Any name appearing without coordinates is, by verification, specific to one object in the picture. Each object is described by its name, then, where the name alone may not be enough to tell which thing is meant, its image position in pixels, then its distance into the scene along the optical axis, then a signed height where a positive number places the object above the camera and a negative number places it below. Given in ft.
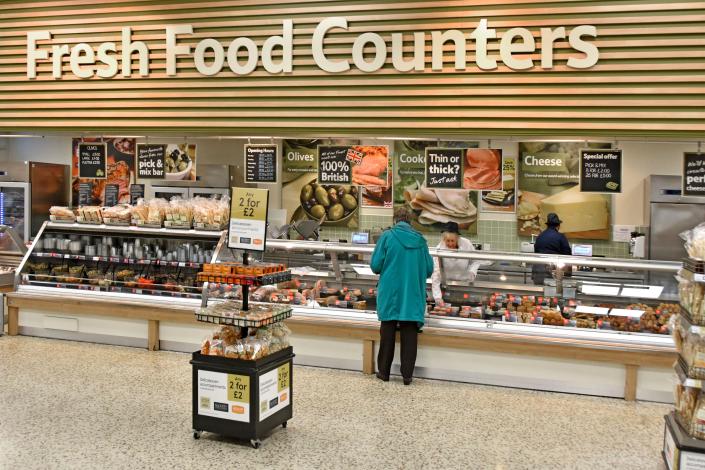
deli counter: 17.07 -2.86
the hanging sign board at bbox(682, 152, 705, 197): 17.65 +1.46
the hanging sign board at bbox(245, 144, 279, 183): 21.75 +2.07
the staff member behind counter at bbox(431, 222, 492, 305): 20.04 -1.58
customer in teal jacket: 17.76 -1.95
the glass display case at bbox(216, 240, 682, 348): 17.49 -2.26
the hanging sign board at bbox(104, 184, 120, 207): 36.91 +1.59
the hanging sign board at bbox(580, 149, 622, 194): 18.58 +1.63
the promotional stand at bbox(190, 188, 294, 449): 13.26 -3.22
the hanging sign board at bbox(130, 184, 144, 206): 35.87 +1.73
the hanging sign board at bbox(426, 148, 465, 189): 20.06 +1.79
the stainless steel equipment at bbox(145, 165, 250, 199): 31.24 +1.92
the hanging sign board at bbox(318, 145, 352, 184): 21.15 +1.96
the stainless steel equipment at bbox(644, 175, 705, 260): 28.04 +0.44
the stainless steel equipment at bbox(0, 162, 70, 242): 30.53 +1.18
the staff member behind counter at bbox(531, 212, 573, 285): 25.02 -0.71
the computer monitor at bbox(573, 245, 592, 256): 23.43 -0.99
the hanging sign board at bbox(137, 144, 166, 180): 22.98 +2.19
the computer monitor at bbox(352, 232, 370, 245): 22.44 -0.61
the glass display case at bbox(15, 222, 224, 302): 21.81 -1.47
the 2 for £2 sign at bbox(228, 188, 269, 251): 14.21 +0.05
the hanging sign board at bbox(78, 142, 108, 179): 23.63 +2.32
